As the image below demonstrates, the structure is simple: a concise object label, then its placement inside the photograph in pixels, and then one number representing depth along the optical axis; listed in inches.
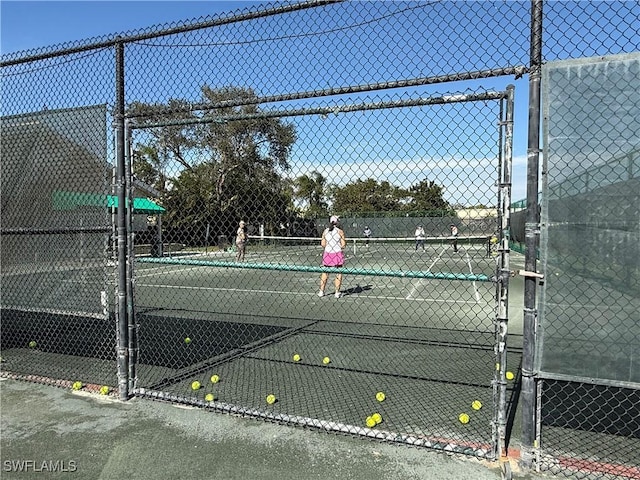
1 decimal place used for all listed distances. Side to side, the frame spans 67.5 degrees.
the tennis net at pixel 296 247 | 320.2
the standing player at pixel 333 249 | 408.5
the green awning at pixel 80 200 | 175.9
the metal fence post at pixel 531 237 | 120.4
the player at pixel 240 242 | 427.2
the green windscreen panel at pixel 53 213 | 176.9
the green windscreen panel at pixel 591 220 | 113.8
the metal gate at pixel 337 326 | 144.1
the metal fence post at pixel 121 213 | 169.5
